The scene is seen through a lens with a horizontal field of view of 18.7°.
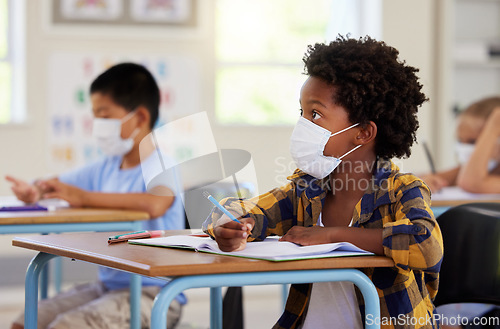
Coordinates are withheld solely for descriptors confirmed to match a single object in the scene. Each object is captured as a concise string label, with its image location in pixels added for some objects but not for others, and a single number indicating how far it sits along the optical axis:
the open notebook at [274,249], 2.18
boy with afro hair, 2.28
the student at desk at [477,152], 3.92
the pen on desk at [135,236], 2.38
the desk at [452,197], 3.25
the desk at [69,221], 2.78
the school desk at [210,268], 2.11
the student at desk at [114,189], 2.80
